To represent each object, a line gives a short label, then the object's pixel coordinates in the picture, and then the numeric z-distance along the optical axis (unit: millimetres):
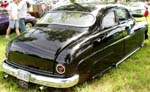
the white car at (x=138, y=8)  14707
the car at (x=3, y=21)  6480
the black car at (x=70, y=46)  2874
